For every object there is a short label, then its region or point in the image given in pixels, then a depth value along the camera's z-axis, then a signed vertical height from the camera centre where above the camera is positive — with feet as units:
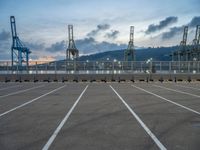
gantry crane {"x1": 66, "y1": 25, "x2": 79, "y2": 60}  333.42 +19.11
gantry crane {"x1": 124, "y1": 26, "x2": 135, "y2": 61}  423.23 +22.80
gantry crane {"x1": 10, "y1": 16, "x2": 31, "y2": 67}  306.37 +19.37
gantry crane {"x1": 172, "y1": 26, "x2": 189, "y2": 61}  411.91 +23.62
